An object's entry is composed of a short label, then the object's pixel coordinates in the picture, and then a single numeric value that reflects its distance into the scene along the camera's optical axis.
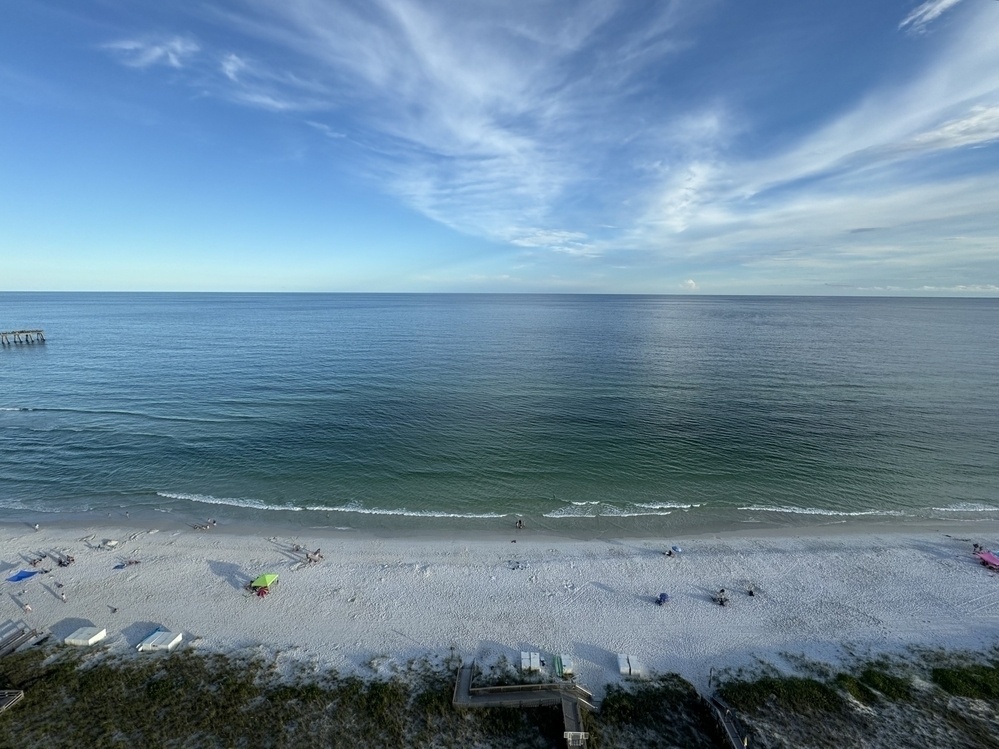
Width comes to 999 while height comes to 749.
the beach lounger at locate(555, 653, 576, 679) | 21.05
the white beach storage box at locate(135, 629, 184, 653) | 22.52
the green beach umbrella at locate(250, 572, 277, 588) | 27.23
